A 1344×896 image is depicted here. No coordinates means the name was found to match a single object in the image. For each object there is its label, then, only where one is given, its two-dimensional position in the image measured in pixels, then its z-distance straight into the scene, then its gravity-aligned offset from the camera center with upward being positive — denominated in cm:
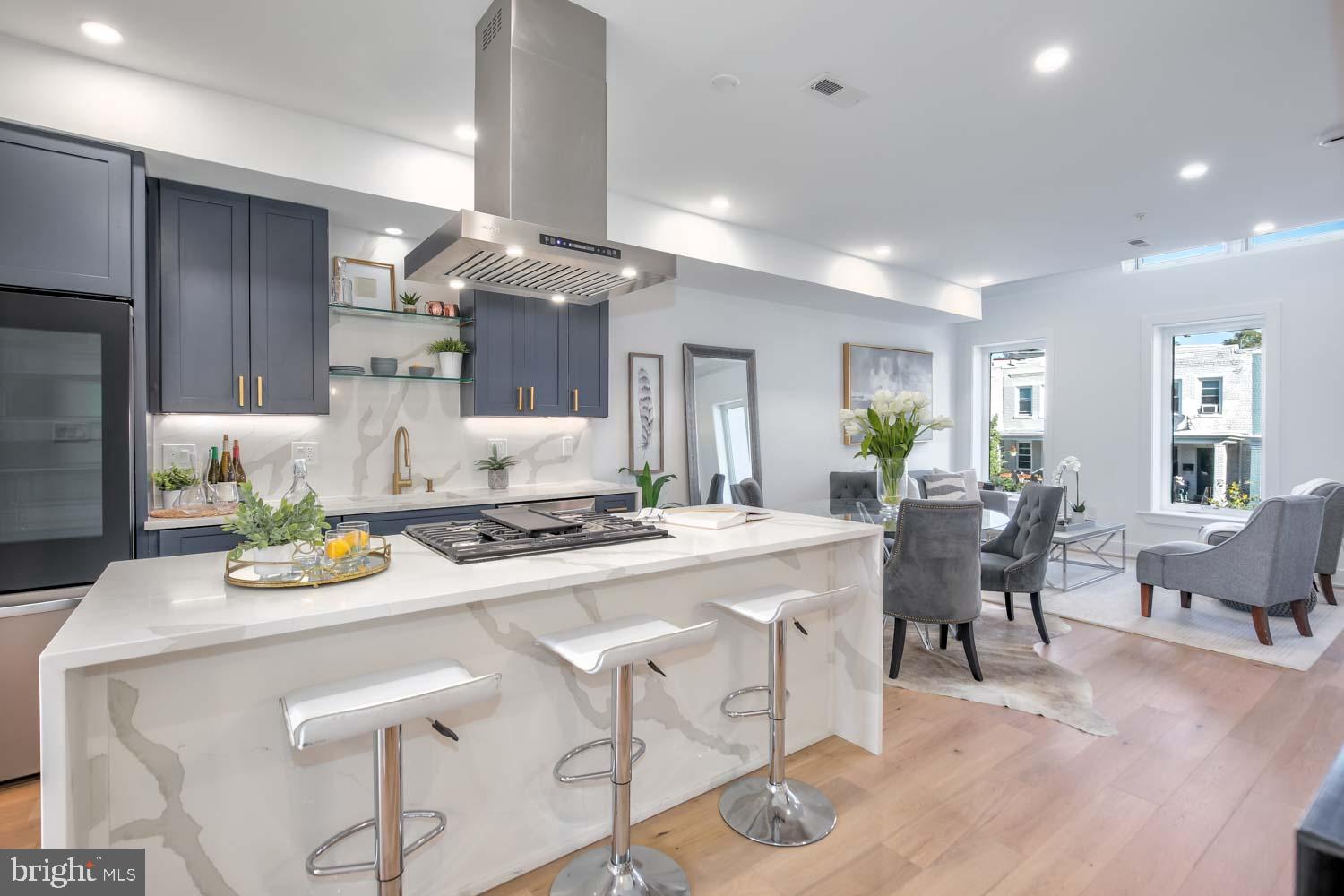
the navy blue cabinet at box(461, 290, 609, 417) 384 +52
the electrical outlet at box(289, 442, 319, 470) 350 -8
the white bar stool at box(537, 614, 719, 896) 161 -77
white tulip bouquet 342 +7
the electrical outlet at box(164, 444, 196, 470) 316 -8
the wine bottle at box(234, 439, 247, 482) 323 -16
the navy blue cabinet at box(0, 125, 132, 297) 234 +86
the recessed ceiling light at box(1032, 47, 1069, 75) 248 +150
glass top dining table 365 -44
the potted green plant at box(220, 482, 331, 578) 150 -21
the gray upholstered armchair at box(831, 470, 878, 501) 577 -43
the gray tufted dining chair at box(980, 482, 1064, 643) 358 -66
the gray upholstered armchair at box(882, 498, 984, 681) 304 -64
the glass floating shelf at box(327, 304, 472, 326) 356 +72
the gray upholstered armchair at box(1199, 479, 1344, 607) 416 -64
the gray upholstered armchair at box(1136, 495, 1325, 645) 358 -72
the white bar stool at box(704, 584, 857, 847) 201 -122
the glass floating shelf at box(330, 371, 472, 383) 364 +36
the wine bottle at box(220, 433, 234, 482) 321 -13
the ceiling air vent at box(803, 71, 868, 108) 266 +150
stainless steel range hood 210 +98
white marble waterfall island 129 -66
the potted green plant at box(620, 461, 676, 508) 457 -34
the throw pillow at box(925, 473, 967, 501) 504 -38
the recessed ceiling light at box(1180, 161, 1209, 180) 351 +150
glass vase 356 -21
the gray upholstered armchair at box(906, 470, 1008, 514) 538 -50
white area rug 360 -117
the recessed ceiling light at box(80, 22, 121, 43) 230 +149
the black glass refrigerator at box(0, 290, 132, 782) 230 -12
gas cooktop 180 -30
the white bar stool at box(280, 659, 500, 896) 124 -55
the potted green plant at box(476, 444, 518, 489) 409 -19
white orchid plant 523 -26
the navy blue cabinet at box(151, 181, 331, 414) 290 +64
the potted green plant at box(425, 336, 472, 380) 385 +52
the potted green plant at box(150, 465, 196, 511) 301 -20
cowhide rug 291 -121
